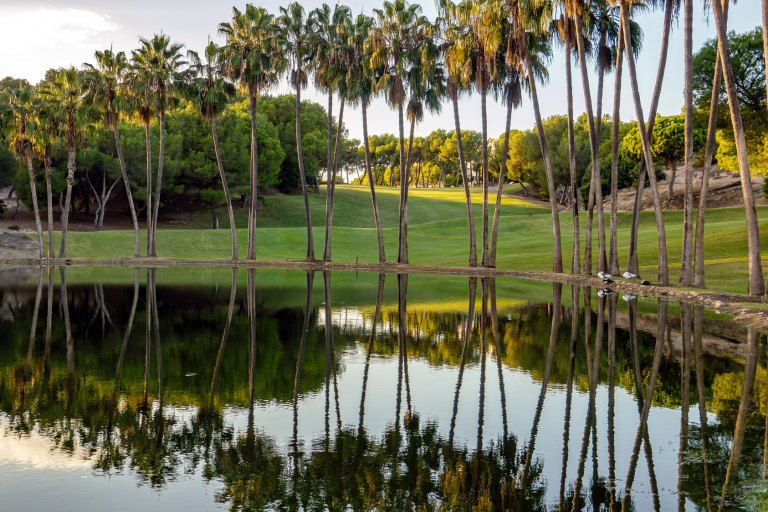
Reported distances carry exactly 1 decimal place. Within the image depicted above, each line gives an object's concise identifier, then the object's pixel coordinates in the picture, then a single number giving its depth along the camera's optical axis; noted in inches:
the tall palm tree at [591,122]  1593.3
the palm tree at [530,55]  1647.4
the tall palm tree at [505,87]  1925.4
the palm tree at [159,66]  2359.7
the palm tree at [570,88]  1635.1
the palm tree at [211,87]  2320.4
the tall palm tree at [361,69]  2122.3
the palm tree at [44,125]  2453.2
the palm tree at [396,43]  2052.2
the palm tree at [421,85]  2032.5
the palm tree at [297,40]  2207.2
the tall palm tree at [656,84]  1448.1
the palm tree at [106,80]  2402.8
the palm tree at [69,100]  2439.7
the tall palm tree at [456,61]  1903.3
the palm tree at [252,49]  2240.4
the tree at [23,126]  2476.6
